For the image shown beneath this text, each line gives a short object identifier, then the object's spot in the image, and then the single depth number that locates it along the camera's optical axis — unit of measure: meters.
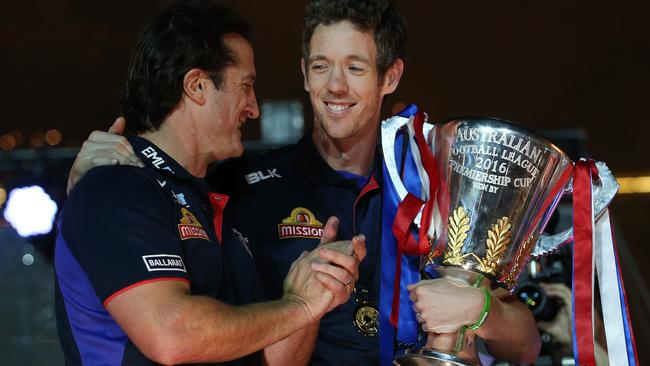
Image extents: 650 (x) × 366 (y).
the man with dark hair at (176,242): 10.17
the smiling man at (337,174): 10.56
